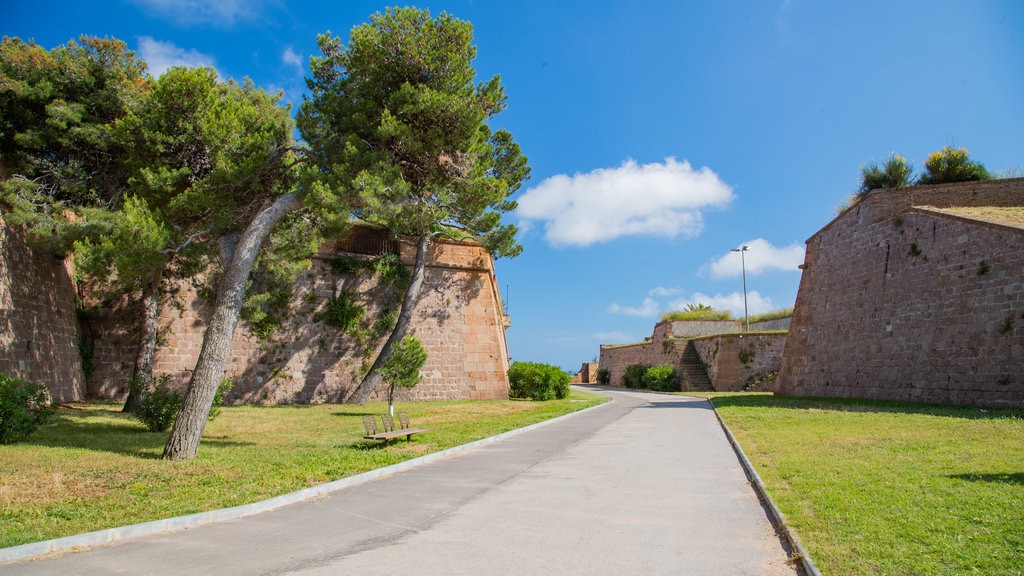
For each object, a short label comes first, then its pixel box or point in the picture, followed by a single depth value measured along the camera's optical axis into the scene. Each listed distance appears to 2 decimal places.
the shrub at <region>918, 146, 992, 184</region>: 20.16
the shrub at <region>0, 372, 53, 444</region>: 9.62
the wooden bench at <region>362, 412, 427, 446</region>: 10.43
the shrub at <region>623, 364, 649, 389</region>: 39.56
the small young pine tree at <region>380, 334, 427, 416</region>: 15.44
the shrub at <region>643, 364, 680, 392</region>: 35.56
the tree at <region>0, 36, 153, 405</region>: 14.83
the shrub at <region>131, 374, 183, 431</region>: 11.69
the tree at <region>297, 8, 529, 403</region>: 12.04
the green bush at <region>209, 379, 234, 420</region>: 11.50
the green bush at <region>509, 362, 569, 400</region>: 24.27
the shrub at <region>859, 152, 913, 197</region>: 20.61
